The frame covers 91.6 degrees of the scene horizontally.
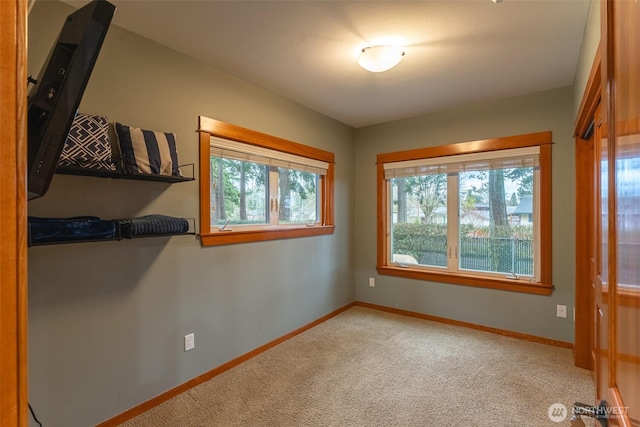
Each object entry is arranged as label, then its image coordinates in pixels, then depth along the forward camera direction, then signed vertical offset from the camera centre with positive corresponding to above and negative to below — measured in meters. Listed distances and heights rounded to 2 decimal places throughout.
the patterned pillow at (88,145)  1.59 +0.37
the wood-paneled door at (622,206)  0.49 +0.01
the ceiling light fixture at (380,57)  2.13 +1.09
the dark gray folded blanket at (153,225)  1.76 -0.06
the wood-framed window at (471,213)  3.13 +0.01
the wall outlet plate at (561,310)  2.96 -0.93
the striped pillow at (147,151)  1.84 +0.40
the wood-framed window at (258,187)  2.53 +0.28
